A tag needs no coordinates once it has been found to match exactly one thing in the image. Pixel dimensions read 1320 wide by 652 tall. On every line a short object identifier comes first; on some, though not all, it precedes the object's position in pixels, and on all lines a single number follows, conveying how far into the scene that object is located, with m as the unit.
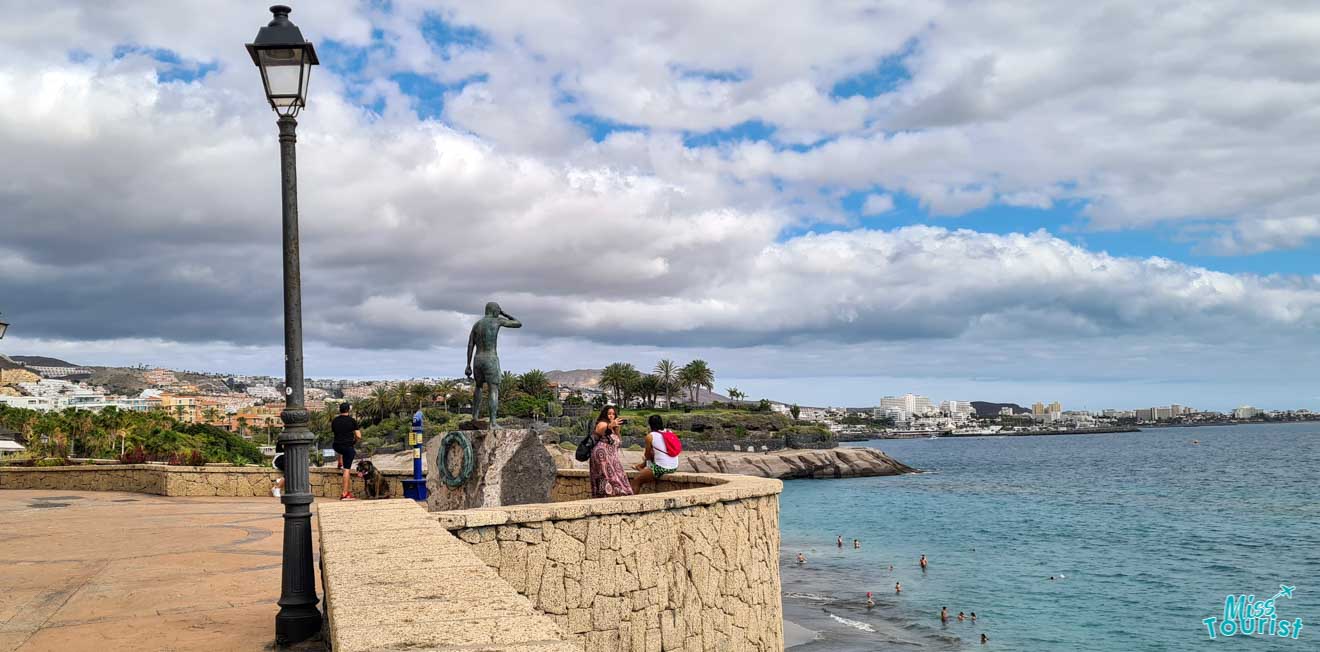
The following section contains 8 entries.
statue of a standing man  12.62
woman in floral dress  10.79
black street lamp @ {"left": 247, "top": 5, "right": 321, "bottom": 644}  6.10
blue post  13.76
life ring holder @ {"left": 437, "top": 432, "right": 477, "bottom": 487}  11.39
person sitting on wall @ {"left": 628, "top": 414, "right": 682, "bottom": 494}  11.46
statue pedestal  11.26
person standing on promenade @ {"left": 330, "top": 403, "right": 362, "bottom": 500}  16.03
